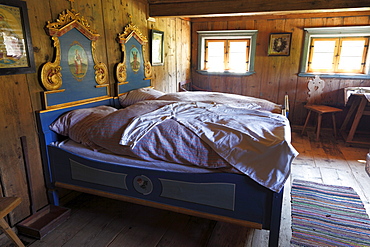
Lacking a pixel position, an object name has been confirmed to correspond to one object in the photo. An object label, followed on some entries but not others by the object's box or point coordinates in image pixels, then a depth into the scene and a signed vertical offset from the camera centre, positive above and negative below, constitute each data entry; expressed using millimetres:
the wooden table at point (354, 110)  3760 -734
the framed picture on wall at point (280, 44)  4488 +285
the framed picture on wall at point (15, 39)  1719 +139
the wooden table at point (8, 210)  1491 -834
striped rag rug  1896 -1251
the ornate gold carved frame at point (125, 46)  2895 +161
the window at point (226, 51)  4738 +166
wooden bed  1636 -820
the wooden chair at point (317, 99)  4090 -623
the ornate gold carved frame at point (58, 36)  2043 +197
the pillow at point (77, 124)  2006 -498
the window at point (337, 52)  4180 +142
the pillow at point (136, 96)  2934 -397
